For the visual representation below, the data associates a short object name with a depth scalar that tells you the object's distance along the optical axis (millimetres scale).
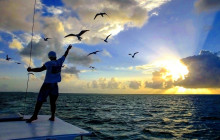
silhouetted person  5824
